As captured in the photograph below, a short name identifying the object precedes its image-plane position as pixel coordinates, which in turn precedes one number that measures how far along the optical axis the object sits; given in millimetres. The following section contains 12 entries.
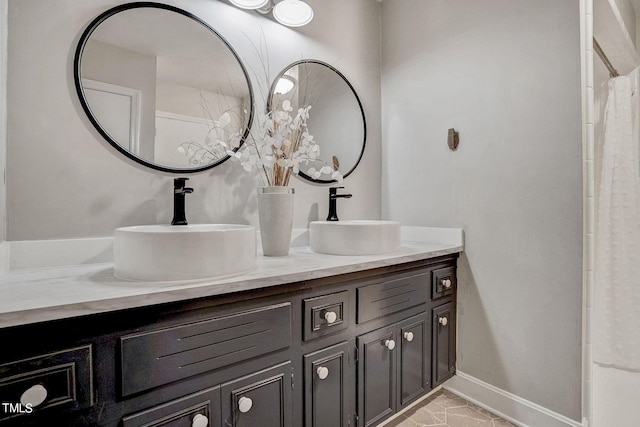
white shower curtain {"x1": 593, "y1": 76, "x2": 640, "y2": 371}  1744
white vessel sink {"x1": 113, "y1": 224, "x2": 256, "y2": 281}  858
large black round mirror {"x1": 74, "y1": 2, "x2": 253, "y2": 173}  1211
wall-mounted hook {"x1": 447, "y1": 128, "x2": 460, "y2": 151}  1782
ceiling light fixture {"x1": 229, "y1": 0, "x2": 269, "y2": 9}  1524
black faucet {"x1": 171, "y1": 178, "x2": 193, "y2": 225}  1271
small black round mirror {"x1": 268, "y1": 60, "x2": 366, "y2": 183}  1757
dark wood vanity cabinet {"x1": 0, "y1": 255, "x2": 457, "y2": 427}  671
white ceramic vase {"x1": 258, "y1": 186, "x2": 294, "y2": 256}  1385
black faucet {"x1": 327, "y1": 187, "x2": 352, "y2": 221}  1776
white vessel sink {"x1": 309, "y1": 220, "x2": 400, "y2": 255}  1384
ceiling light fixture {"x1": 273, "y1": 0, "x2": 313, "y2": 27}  1659
